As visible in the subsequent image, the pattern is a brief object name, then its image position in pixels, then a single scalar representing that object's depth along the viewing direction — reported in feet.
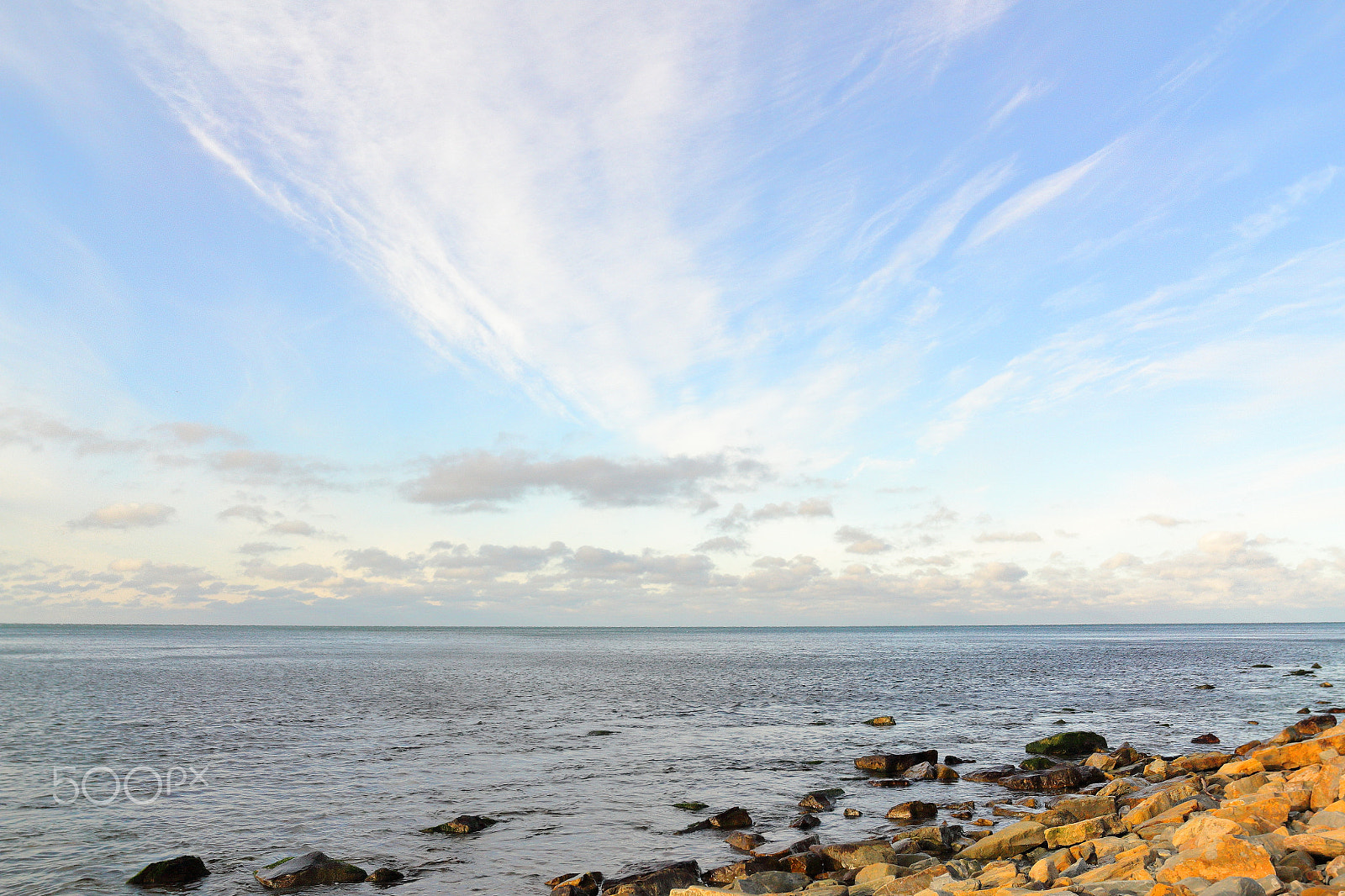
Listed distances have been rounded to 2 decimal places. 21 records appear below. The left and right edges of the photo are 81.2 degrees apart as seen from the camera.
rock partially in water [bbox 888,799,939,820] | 71.26
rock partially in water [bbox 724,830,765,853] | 61.77
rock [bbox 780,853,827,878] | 55.52
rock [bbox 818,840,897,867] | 55.77
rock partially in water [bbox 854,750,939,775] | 91.04
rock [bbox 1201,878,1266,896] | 31.96
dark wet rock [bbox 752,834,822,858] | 59.31
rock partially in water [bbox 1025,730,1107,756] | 102.22
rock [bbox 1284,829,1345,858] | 37.01
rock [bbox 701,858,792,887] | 53.26
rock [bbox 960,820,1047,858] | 54.03
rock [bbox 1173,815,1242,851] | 38.81
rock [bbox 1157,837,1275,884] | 34.32
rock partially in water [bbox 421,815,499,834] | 67.05
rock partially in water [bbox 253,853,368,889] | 54.70
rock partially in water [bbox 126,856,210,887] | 54.95
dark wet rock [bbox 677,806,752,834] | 68.03
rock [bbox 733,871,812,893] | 48.93
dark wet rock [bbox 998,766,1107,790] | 82.40
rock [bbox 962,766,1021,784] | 86.33
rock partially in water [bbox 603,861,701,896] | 51.16
